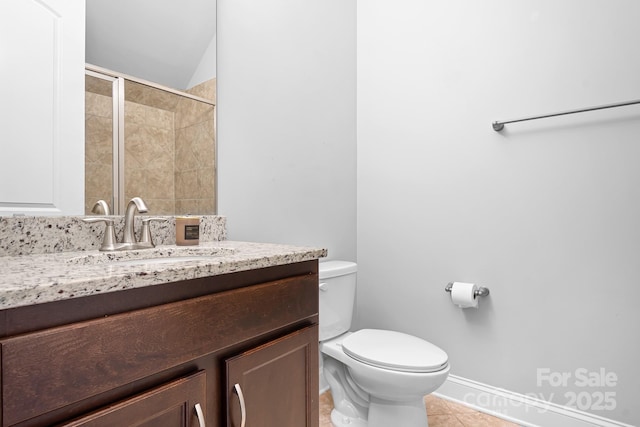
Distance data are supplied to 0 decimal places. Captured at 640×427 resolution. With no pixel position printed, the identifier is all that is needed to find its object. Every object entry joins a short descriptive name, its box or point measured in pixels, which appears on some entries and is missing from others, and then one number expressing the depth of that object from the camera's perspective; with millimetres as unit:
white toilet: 1365
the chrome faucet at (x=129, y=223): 1101
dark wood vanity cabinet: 523
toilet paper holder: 1753
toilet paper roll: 1727
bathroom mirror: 1118
